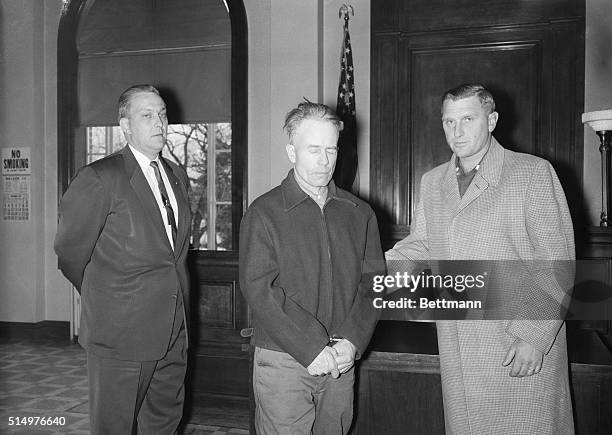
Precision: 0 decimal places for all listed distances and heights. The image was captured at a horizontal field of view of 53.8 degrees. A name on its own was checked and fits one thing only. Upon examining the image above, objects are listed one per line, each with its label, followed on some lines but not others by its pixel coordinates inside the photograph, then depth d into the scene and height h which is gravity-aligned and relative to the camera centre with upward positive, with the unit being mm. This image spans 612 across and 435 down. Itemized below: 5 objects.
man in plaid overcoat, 1768 -210
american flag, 4691 +728
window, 6789 +514
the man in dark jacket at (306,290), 1696 -237
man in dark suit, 2205 -245
